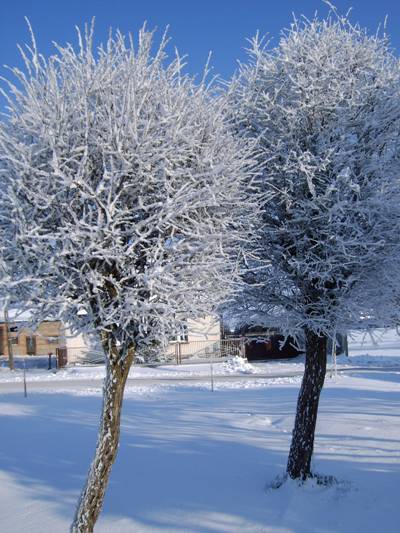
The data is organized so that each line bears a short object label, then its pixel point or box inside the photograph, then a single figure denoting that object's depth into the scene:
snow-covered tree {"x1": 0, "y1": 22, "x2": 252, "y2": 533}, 4.61
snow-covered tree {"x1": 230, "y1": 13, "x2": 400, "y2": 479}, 7.09
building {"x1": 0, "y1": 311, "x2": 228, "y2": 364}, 28.88
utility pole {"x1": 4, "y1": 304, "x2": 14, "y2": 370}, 27.62
